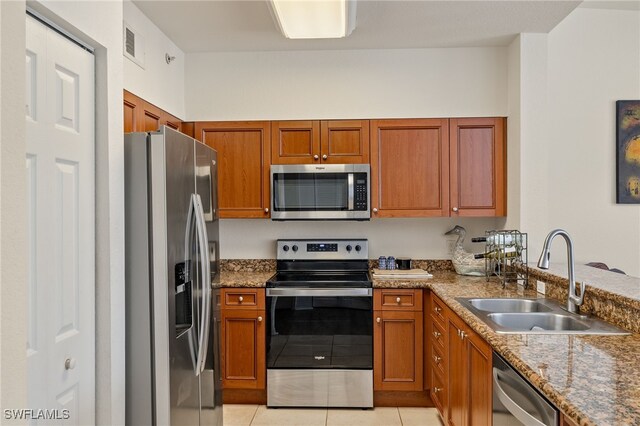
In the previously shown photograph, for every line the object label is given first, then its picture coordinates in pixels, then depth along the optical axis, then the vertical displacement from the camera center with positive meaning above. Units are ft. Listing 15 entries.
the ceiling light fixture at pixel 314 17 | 7.76 +3.53
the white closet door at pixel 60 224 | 4.76 -0.13
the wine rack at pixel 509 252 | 9.93 -0.88
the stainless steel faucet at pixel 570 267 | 6.60 -0.83
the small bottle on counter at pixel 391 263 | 12.09 -1.34
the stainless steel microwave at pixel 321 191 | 11.32 +0.51
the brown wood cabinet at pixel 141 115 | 8.68 +2.00
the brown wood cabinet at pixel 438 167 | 11.43 +1.12
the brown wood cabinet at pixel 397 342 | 10.60 -3.01
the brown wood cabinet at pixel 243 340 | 10.71 -2.99
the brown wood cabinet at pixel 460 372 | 6.40 -2.66
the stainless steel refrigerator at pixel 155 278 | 6.19 -0.90
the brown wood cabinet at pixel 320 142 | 11.57 +1.77
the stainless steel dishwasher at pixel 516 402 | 4.44 -2.04
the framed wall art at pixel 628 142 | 11.37 +1.73
